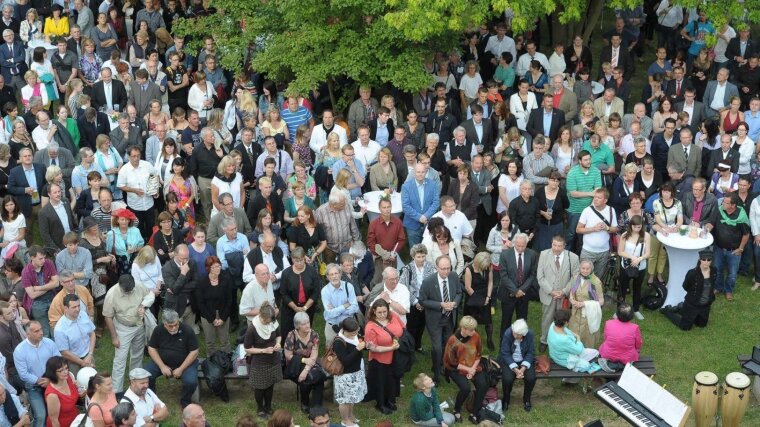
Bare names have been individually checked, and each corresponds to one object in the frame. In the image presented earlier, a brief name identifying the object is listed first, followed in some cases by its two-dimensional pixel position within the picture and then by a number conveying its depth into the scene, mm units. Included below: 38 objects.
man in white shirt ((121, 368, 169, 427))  12641
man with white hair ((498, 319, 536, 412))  14109
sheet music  13062
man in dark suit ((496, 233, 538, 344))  15195
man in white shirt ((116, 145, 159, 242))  16609
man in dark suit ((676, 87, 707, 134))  18906
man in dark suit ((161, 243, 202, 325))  14641
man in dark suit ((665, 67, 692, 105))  19688
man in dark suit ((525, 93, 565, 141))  18422
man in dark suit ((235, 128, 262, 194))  17203
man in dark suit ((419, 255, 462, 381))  14562
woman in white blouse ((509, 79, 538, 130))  18938
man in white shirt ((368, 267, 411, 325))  14398
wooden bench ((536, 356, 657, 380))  14344
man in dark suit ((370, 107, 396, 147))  18062
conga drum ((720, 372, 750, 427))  13711
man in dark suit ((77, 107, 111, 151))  17906
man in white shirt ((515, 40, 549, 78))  20641
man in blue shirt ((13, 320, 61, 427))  13086
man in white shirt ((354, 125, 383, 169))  17469
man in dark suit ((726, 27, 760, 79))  20859
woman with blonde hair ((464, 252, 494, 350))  15055
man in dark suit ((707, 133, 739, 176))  17453
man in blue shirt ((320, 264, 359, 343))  14453
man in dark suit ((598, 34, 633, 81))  21203
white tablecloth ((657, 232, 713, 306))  16000
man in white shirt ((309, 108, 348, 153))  17828
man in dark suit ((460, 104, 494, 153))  18125
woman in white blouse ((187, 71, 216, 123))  19438
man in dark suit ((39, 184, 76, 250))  15789
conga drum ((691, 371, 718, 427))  13750
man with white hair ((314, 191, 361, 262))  15844
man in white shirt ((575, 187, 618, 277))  16094
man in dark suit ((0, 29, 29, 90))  20609
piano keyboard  13125
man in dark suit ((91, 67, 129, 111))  19062
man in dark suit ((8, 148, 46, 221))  16406
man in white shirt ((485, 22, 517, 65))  21297
